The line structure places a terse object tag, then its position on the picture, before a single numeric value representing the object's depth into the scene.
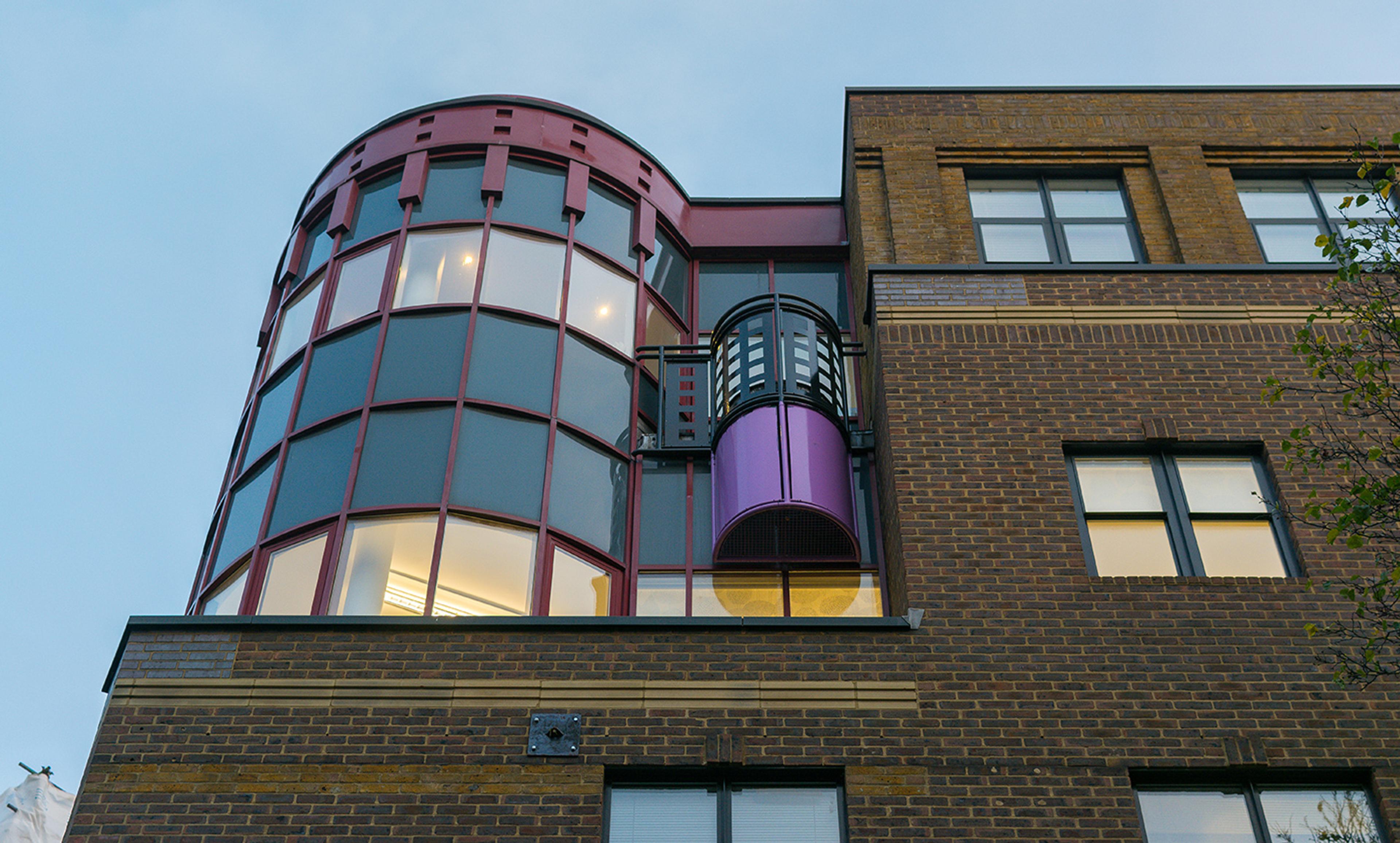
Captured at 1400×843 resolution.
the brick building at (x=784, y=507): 10.39
